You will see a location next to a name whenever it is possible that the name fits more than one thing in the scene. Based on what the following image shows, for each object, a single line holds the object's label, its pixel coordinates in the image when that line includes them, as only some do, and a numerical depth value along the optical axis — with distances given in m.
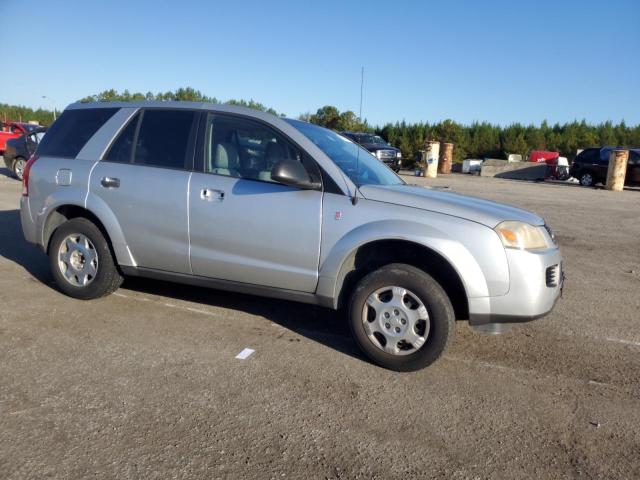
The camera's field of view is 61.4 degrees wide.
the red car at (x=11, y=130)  20.23
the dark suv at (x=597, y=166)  21.92
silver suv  3.65
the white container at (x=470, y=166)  34.38
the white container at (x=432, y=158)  24.89
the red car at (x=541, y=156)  33.53
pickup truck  21.48
